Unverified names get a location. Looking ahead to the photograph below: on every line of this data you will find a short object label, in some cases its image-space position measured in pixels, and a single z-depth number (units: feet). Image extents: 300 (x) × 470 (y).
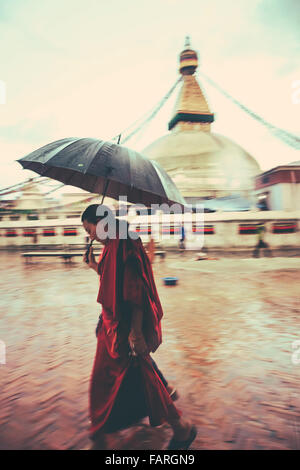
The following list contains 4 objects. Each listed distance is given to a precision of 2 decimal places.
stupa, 74.13
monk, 6.66
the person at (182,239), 42.29
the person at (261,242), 41.42
